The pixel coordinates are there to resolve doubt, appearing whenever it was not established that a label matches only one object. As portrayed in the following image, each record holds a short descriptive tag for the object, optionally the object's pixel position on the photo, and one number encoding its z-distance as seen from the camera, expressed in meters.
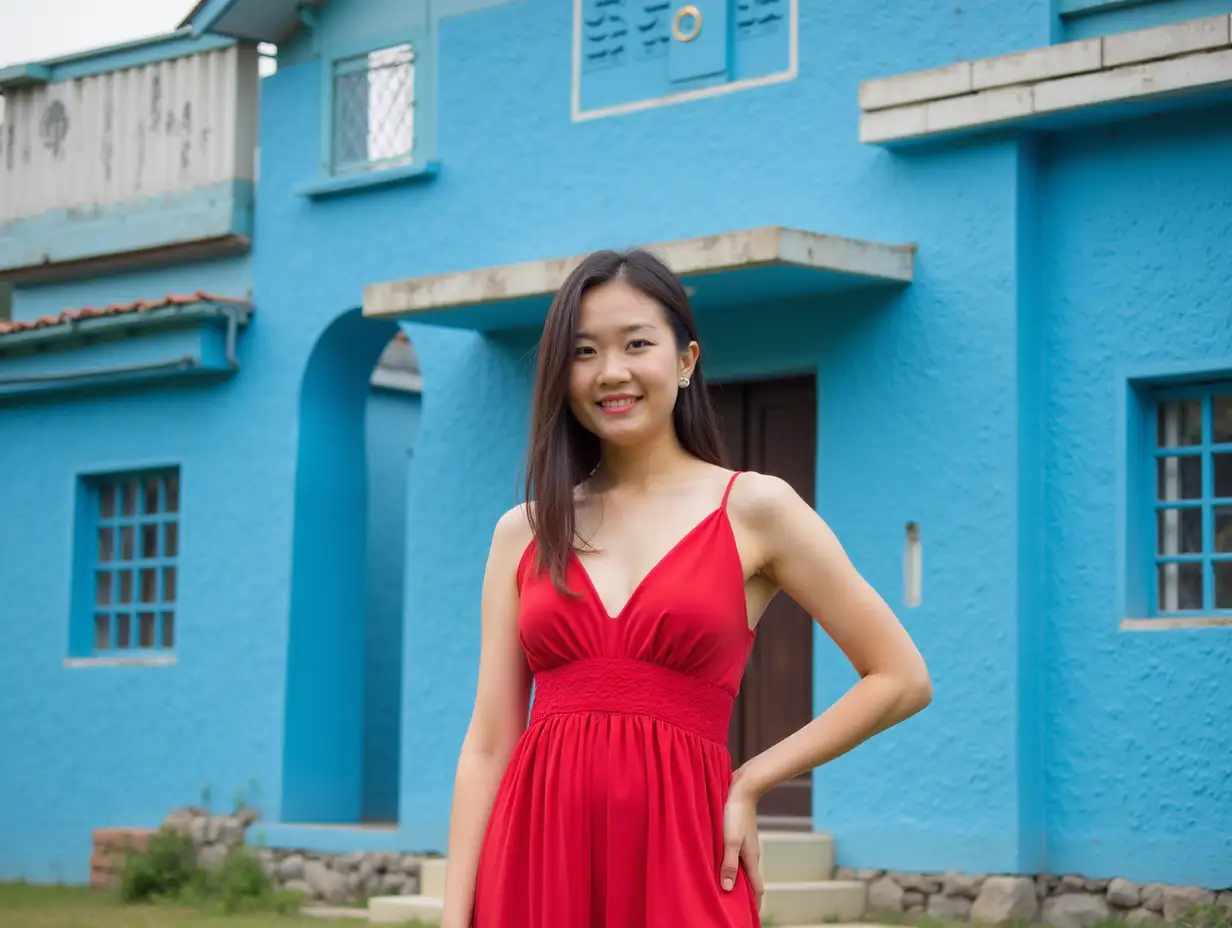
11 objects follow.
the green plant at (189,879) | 10.99
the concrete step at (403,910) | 9.54
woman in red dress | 2.93
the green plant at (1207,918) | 8.00
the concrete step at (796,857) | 9.09
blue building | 8.77
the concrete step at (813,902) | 8.86
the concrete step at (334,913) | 10.27
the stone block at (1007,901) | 8.62
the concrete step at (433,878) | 10.13
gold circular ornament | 10.20
